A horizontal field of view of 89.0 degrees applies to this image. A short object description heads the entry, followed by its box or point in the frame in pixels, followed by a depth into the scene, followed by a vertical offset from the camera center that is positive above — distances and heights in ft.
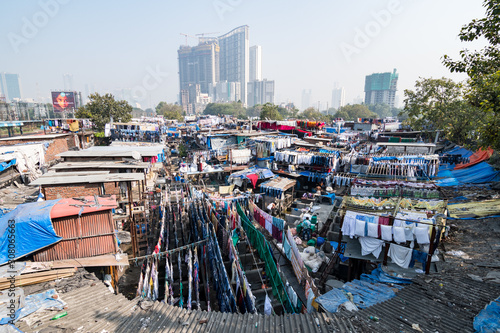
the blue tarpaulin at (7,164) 58.54 -11.27
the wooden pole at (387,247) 28.65 -14.32
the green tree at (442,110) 88.68 +4.02
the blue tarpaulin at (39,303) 19.02 -14.48
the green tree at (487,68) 28.37 +6.77
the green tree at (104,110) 136.56 +4.07
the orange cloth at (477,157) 61.87 -9.17
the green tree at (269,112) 202.08 +5.44
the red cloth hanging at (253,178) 70.33 -16.17
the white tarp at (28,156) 64.69 -10.75
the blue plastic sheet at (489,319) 16.35 -13.25
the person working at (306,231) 46.93 -20.28
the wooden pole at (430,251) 25.26 -13.25
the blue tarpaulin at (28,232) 23.91 -10.98
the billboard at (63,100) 190.49 +12.19
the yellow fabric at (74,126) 124.67 -4.52
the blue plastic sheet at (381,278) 26.05 -16.49
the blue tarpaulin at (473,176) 54.44 -12.32
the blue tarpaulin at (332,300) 20.84 -15.19
